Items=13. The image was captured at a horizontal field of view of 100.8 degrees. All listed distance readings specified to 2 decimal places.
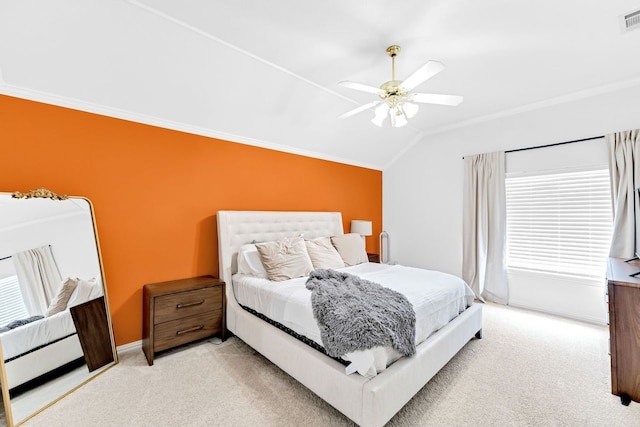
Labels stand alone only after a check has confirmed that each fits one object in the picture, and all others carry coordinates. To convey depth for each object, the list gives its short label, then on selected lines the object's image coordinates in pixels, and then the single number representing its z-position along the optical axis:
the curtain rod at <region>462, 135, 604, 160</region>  3.18
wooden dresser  1.83
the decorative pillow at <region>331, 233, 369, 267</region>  3.54
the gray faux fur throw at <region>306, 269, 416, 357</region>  1.56
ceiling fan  1.98
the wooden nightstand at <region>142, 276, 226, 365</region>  2.34
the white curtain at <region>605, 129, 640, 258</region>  2.87
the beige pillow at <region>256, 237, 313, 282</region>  2.76
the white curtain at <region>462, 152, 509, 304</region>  3.83
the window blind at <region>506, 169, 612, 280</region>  3.19
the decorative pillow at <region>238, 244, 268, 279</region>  2.89
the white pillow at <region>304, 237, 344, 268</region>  3.15
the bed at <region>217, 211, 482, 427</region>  1.50
